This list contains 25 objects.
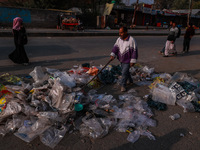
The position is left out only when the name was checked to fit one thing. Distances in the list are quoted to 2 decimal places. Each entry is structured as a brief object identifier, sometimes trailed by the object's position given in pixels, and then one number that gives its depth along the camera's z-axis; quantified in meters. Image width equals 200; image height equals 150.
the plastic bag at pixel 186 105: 3.19
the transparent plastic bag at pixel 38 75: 3.97
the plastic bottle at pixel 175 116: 2.94
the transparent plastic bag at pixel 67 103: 2.68
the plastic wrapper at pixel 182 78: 4.54
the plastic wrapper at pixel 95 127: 2.40
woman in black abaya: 4.73
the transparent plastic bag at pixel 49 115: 2.49
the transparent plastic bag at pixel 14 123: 2.39
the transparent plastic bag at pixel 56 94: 2.78
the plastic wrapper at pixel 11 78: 3.98
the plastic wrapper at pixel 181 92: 3.46
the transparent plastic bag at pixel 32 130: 2.25
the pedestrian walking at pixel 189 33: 8.16
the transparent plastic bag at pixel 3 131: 2.30
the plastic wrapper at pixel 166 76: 4.69
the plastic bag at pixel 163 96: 3.45
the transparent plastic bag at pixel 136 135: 2.36
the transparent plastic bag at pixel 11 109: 2.52
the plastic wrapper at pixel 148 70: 5.20
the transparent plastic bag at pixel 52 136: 2.19
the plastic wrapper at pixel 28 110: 2.62
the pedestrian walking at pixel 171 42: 7.06
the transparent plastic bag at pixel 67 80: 3.58
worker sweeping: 3.48
